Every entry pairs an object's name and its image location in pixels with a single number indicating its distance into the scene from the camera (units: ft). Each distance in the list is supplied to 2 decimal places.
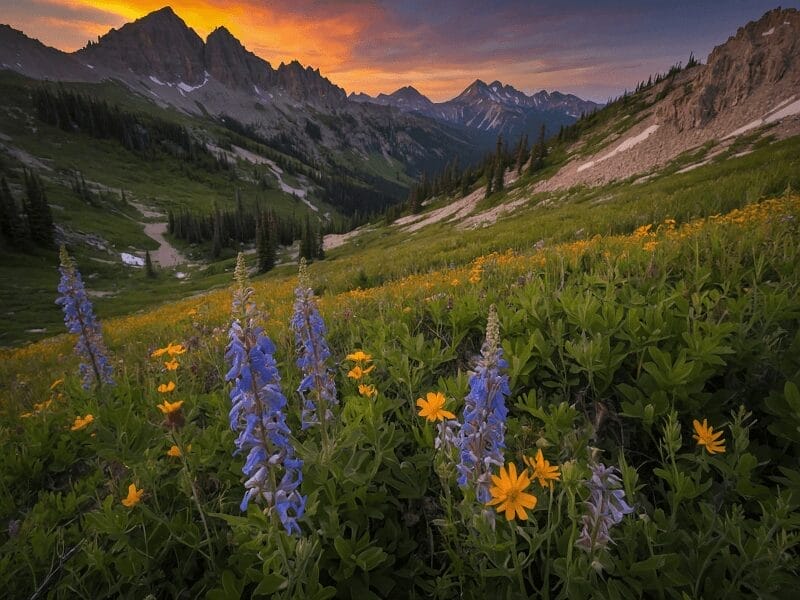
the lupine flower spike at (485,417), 6.44
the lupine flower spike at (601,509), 5.16
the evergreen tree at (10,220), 302.66
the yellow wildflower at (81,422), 11.63
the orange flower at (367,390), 9.97
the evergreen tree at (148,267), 353.45
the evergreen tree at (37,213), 326.24
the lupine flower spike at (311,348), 8.95
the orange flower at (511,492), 5.66
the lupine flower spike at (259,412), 6.47
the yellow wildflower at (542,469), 6.30
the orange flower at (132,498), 8.12
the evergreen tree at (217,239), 454.81
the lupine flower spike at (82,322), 18.26
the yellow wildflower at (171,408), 7.57
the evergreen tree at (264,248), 299.38
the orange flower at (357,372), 11.50
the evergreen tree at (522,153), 296.30
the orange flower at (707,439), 6.85
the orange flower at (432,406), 8.06
